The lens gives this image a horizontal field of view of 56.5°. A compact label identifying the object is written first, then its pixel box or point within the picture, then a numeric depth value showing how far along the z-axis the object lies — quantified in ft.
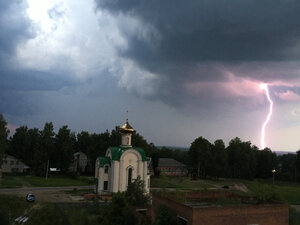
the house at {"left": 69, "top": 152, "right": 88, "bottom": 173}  238.50
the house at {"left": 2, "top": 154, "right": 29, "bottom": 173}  209.77
